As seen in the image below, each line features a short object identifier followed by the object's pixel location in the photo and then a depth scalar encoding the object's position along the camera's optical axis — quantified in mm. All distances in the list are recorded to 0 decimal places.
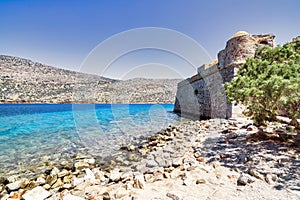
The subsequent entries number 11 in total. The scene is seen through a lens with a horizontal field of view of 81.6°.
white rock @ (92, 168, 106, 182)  4205
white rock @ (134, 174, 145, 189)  3300
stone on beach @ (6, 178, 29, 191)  3970
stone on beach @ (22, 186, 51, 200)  3441
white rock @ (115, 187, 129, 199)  3001
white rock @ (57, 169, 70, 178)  4559
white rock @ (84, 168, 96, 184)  4090
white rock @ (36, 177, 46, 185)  4180
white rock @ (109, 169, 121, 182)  3992
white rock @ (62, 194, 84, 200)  3043
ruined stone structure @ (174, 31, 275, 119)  11344
